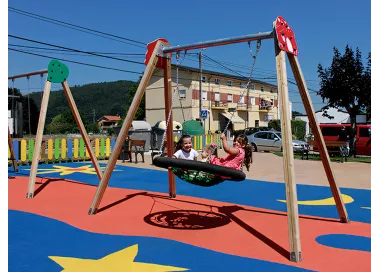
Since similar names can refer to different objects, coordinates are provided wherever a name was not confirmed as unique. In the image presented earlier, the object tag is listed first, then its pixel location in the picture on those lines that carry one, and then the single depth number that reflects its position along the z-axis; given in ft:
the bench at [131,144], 47.62
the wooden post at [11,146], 33.99
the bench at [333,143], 49.32
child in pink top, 16.85
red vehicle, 57.57
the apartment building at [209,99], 136.05
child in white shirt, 18.72
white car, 67.51
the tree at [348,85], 56.18
